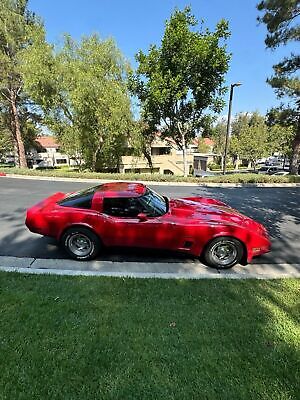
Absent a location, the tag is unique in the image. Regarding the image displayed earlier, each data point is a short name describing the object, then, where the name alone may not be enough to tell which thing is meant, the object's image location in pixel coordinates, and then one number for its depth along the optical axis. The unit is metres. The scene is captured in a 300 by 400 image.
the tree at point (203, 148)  65.79
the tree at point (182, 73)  16.95
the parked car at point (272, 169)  35.95
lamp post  17.42
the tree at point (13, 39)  20.14
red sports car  4.48
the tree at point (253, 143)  45.54
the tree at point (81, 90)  19.39
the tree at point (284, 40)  12.40
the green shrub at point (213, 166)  53.68
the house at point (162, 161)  30.16
